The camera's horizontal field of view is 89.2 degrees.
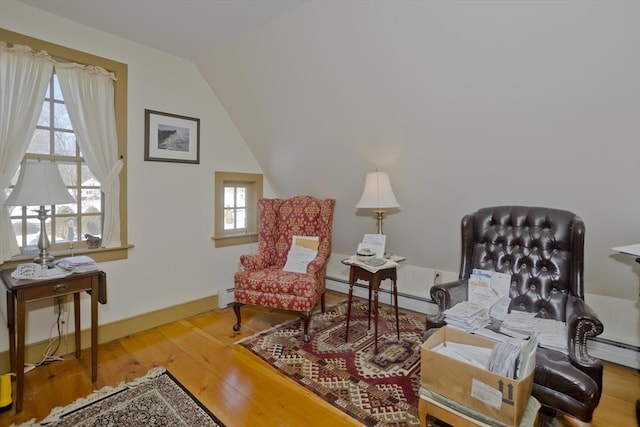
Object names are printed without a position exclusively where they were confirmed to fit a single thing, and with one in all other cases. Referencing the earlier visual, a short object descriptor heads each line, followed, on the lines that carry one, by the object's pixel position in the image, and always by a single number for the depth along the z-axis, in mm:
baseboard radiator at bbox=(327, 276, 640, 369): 2383
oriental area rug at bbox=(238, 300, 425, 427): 1939
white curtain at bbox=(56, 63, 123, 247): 2512
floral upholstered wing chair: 2811
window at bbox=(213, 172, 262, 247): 3582
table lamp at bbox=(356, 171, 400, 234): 2688
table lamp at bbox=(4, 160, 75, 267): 1979
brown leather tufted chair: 1532
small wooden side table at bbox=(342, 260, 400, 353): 2469
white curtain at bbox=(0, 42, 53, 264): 2199
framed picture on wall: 2969
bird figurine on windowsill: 2684
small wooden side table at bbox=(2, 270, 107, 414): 1894
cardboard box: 1330
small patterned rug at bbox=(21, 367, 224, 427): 1801
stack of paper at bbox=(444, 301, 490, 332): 1896
